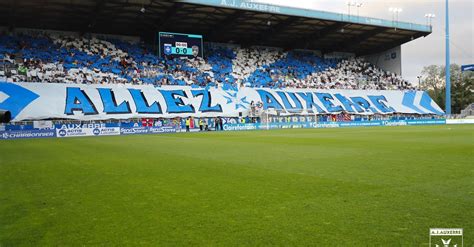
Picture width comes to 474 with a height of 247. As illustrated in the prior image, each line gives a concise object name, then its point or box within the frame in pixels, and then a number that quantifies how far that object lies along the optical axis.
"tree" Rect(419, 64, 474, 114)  81.50
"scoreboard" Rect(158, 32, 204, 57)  42.28
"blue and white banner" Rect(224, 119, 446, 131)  42.09
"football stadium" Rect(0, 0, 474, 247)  4.91
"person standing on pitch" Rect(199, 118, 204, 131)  40.28
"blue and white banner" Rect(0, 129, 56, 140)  31.41
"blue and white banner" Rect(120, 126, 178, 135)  36.13
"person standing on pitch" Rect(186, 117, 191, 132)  38.39
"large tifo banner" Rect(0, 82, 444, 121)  35.84
